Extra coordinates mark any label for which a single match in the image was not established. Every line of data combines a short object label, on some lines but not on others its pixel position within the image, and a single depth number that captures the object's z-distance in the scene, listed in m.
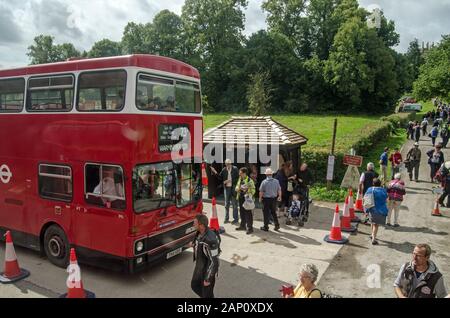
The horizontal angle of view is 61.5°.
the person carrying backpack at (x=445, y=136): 23.93
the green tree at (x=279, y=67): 49.50
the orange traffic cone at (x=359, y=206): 12.60
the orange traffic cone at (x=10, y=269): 7.70
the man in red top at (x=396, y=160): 16.19
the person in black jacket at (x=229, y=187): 11.81
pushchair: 11.48
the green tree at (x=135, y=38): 60.97
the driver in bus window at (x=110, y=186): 7.37
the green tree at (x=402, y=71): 50.09
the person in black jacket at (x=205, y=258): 5.75
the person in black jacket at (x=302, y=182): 11.55
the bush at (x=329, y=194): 14.45
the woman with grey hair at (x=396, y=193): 10.94
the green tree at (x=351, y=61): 44.12
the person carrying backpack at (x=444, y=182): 13.43
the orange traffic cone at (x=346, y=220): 10.79
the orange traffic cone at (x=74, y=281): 6.41
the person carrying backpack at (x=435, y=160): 16.31
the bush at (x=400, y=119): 31.43
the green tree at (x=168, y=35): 58.72
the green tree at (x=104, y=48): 70.83
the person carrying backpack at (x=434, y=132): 22.33
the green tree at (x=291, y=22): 55.59
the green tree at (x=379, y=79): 44.62
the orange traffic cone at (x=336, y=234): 9.94
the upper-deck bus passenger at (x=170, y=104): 7.90
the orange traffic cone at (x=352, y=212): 11.58
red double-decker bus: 7.25
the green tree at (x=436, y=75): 28.62
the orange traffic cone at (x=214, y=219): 10.48
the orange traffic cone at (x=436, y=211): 12.51
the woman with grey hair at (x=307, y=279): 4.62
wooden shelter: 13.97
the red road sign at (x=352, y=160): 13.16
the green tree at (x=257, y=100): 31.86
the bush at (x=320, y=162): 16.69
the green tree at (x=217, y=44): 52.69
